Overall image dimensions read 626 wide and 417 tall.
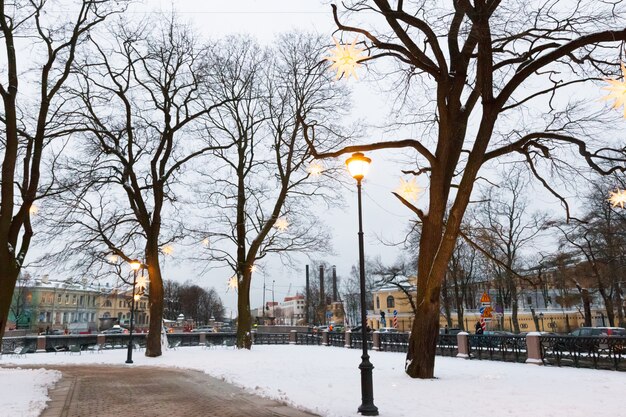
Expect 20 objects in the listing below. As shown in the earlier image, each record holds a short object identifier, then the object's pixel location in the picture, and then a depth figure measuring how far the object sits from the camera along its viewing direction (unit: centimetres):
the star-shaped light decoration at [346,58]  830
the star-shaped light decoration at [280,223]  2265
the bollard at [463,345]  2198
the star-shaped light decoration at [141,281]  2372
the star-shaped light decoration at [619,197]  1085
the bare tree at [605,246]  2978
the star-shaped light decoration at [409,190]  1355
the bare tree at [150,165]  2294
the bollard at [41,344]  3203
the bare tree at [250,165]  2609
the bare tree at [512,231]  3741
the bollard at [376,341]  2859
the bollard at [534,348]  1814
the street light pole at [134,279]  2241
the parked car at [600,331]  2497
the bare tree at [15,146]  1245
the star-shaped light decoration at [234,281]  2664
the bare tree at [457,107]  1123
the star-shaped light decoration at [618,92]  623
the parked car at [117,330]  4566
